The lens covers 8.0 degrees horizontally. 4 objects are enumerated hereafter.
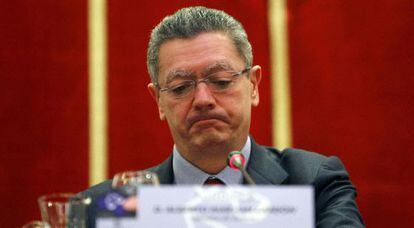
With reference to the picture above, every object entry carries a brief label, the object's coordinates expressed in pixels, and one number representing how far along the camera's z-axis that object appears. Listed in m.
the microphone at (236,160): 4.02
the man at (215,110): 4.27
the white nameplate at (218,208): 3.85
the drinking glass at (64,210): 3.92
